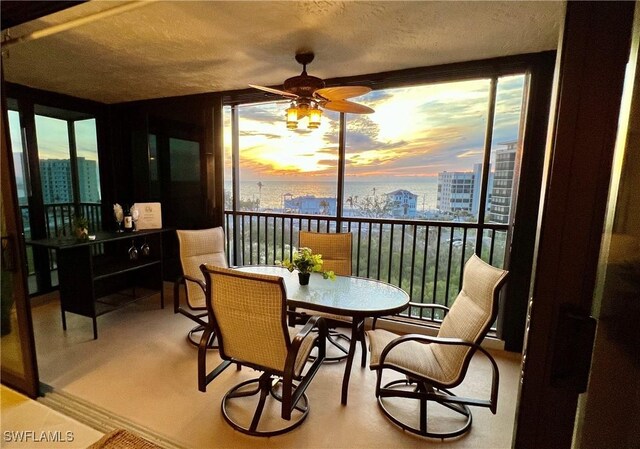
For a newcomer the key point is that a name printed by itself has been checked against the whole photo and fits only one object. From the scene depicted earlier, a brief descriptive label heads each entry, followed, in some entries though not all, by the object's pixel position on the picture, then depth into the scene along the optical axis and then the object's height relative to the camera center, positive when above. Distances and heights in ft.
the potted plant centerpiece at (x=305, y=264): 7.50 -1.82
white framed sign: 11.55 -1.09
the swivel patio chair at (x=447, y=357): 5.33 -3.27
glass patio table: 6.32 -2.41
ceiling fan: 6.59 +2.02
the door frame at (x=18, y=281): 5.45 -1.91
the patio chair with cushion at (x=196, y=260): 8.61 -2.23
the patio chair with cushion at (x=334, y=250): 9.18 -1.79
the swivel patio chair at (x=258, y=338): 4.84 -2.59
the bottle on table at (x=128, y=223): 11.07 -1.31
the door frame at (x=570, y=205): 2.22 -0.06
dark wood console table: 8.93 -2.75
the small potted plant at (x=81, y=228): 9.28 -1.32
